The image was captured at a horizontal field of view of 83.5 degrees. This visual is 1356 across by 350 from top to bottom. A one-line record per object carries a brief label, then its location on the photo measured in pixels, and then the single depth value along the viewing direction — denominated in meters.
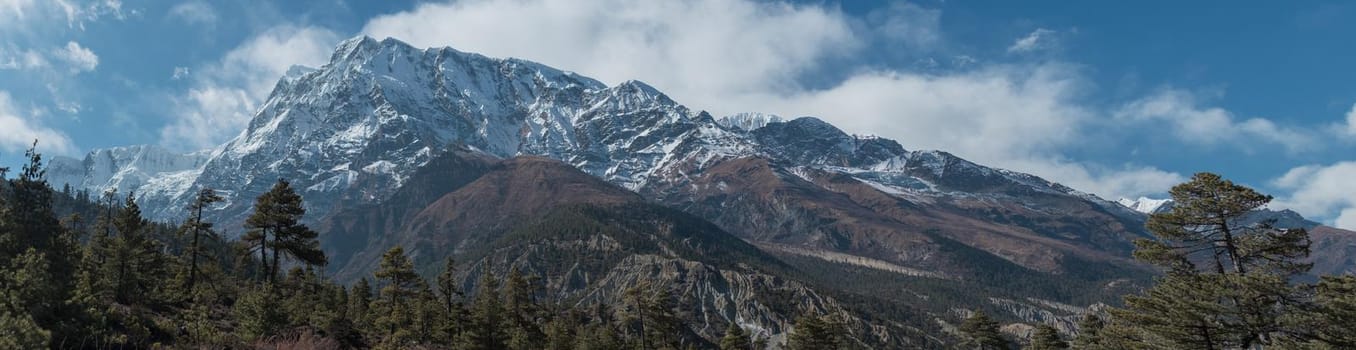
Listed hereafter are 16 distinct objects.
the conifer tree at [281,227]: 44.22
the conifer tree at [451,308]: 57.84
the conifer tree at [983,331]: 63.38
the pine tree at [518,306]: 65.01
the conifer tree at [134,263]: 37.00
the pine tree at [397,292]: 49.12
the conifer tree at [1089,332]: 49.84
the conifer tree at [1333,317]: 26.11
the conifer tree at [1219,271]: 27.50
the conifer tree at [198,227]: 45.94
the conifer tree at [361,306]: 48.78
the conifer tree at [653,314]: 68.75
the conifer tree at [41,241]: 21.34
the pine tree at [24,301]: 15.97
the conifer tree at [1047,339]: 57.00
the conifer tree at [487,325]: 55.52
